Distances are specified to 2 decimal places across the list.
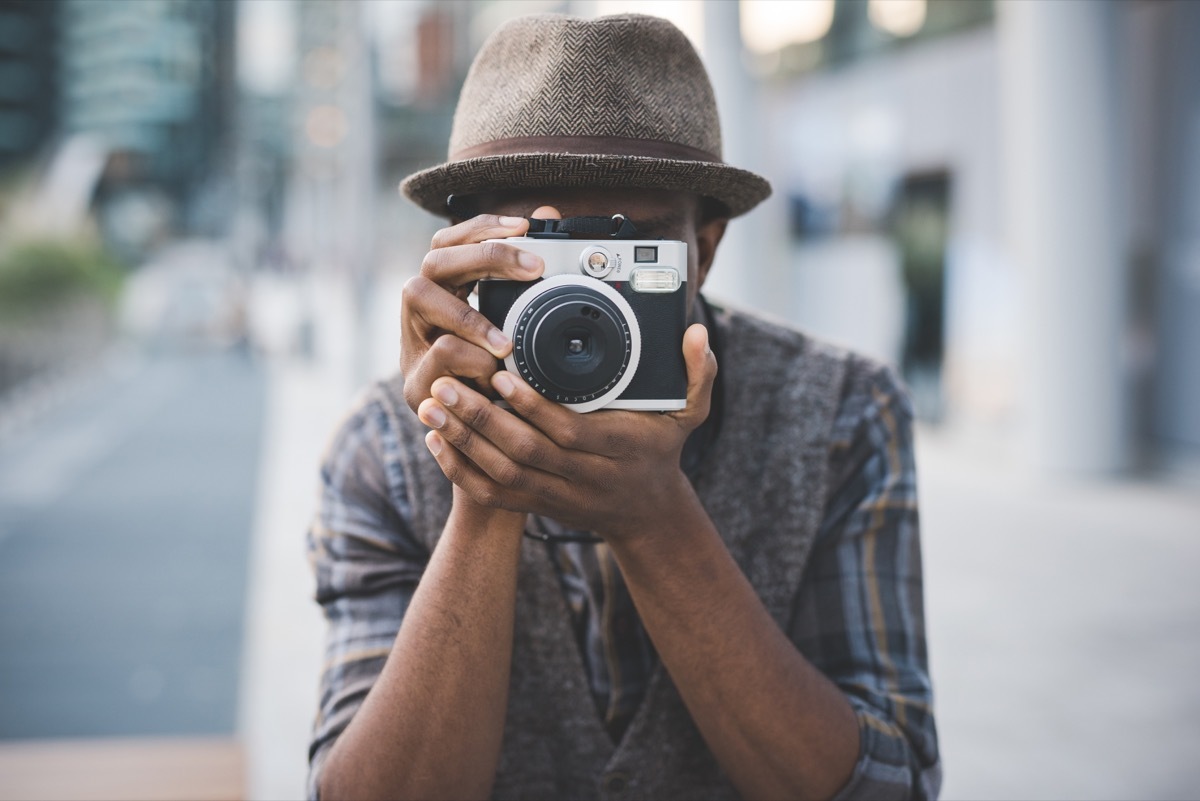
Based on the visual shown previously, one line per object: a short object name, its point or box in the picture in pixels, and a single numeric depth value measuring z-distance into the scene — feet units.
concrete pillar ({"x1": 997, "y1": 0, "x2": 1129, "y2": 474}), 23.31
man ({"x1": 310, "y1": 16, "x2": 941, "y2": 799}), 4.24
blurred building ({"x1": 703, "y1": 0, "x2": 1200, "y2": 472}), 23.65
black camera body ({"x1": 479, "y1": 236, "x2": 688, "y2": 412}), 4.14
